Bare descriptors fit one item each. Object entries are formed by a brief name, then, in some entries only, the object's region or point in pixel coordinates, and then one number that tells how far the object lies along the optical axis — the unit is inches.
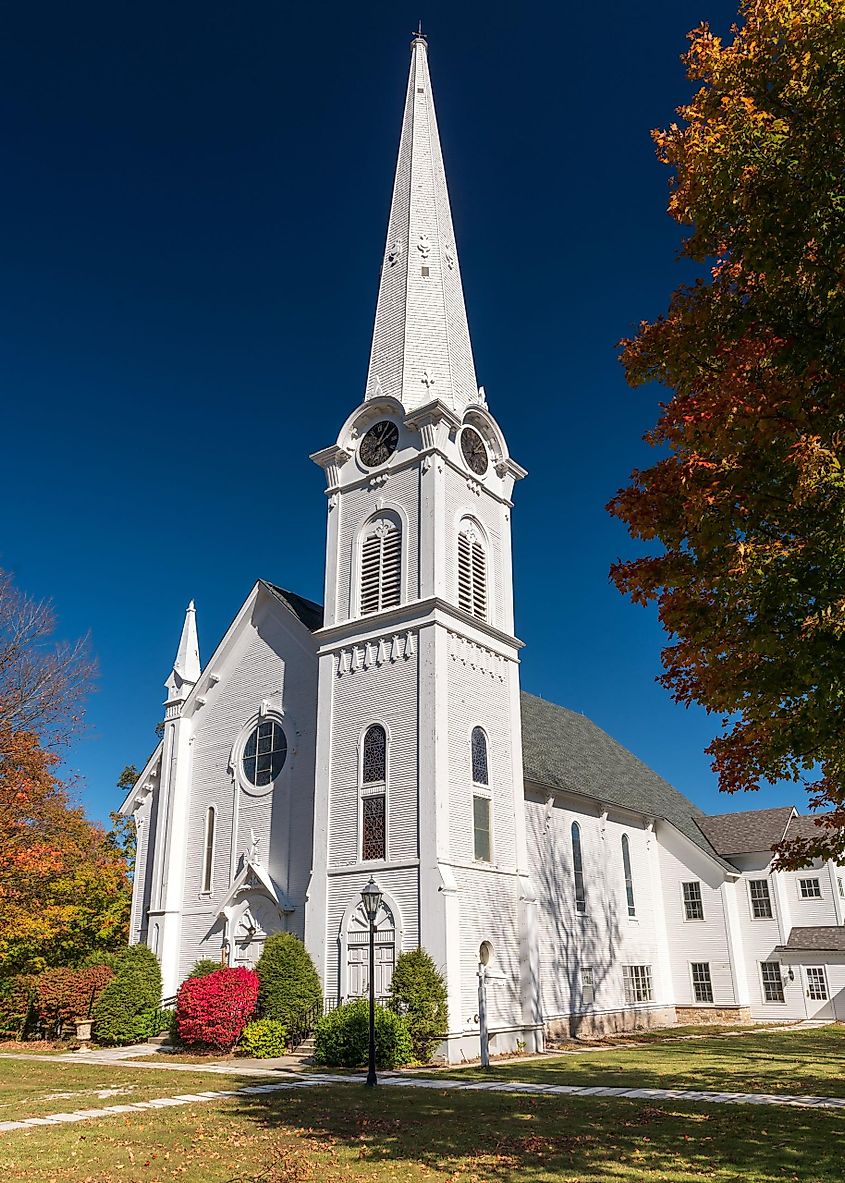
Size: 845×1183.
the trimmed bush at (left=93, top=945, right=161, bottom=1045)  1013.8
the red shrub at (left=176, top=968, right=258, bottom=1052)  895.7
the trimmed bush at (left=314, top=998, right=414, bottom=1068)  781.3
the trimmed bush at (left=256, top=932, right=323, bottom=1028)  897.5
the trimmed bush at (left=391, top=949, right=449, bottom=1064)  807.1
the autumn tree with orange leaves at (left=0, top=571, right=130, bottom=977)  940.0
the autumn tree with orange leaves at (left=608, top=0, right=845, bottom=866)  349.1
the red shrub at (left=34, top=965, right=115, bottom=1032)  1055.0
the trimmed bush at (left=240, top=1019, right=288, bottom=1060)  871.7
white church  924.0
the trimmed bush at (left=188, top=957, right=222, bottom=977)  1010.1
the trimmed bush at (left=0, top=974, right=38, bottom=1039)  1112.8
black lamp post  679.7
